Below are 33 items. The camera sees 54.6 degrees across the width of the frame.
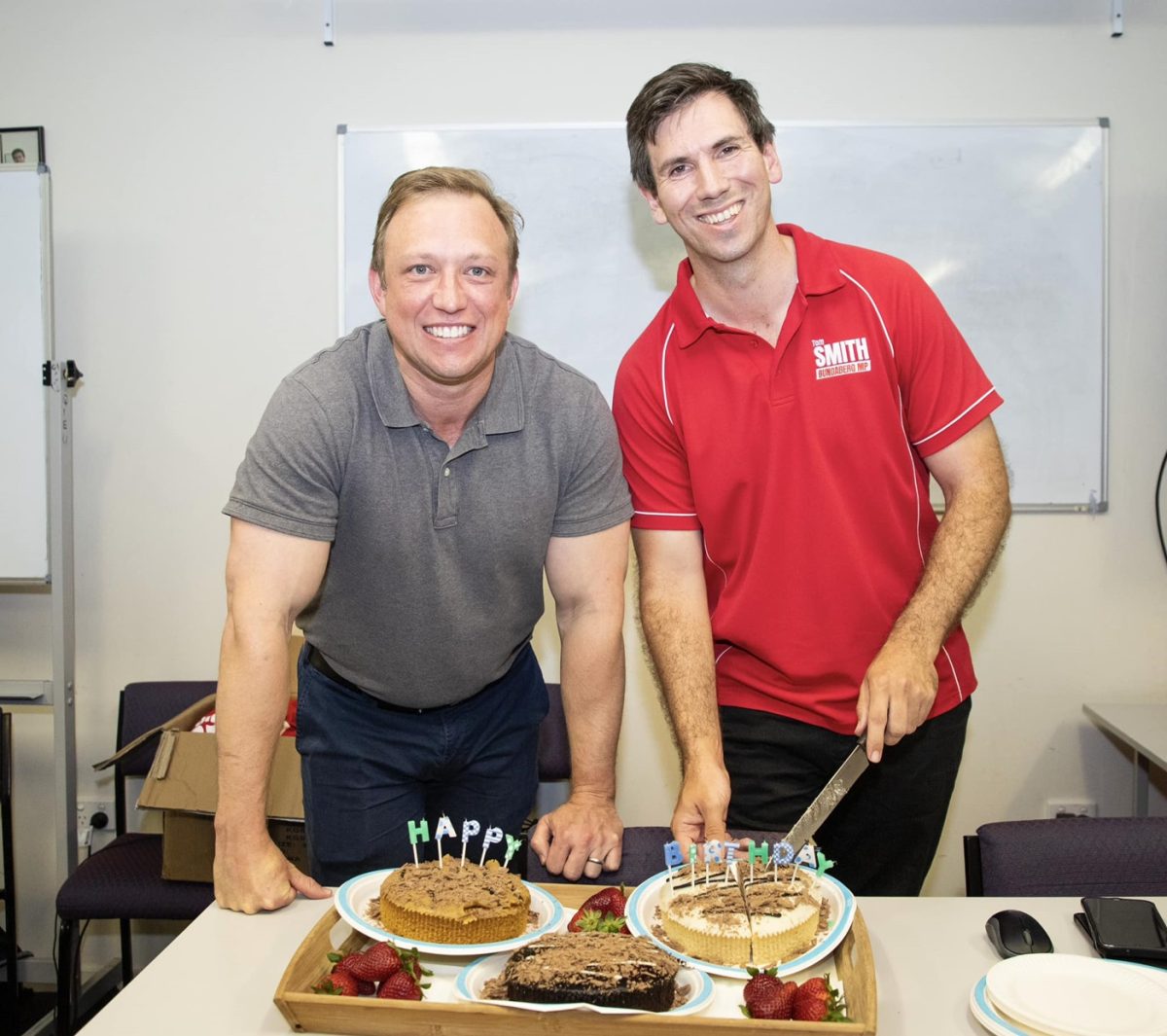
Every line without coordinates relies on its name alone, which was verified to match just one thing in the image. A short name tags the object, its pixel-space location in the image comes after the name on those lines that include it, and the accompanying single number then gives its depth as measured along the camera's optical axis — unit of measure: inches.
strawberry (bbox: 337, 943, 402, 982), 48.7
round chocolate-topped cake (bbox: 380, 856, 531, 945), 52.0
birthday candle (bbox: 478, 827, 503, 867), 57.1
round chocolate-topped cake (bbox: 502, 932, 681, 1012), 45.6
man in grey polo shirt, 62.6
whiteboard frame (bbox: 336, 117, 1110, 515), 120.2
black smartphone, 52.8
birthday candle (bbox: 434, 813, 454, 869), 58.8
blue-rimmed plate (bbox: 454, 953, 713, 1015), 45.3
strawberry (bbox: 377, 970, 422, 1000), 47.7
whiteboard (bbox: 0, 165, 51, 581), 113.5
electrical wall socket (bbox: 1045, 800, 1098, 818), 125.0
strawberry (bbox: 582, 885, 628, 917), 56.0
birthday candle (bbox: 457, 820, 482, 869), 57.1
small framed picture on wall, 126.0
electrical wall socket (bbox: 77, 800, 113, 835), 129.8
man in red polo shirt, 75.3
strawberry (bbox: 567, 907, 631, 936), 53.7
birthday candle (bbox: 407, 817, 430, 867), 58.7
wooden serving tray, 45.0
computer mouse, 53.8
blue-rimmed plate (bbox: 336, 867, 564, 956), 51.5
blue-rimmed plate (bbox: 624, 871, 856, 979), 50.6
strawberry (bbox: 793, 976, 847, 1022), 45.6
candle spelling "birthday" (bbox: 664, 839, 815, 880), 57.2
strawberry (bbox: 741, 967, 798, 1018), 45.9
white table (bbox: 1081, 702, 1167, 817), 104.9
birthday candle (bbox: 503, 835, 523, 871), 56.7
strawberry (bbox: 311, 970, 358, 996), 48.3
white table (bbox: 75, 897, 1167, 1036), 48.6
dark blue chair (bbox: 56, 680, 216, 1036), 102.3
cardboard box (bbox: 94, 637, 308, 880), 100.6
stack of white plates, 46.0
